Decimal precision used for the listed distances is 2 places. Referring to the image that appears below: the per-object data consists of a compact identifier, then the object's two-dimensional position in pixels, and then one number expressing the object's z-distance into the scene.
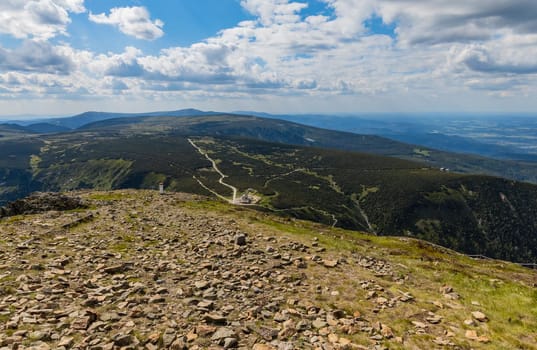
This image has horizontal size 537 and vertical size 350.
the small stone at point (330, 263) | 20.73
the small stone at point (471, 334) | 12.88
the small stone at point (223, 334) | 11.55
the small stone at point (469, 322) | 14.01
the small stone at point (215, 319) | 12.63
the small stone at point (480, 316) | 14.67
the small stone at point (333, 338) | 11.83
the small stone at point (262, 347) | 10.99
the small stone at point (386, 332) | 12.57
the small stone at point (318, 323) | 12.94
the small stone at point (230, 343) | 11.13
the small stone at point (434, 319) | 14.04
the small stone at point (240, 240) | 24.06
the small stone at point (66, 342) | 10.35
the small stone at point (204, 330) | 11.76
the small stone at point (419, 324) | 13.48
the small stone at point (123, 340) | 10.77
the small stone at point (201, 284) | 15.79
